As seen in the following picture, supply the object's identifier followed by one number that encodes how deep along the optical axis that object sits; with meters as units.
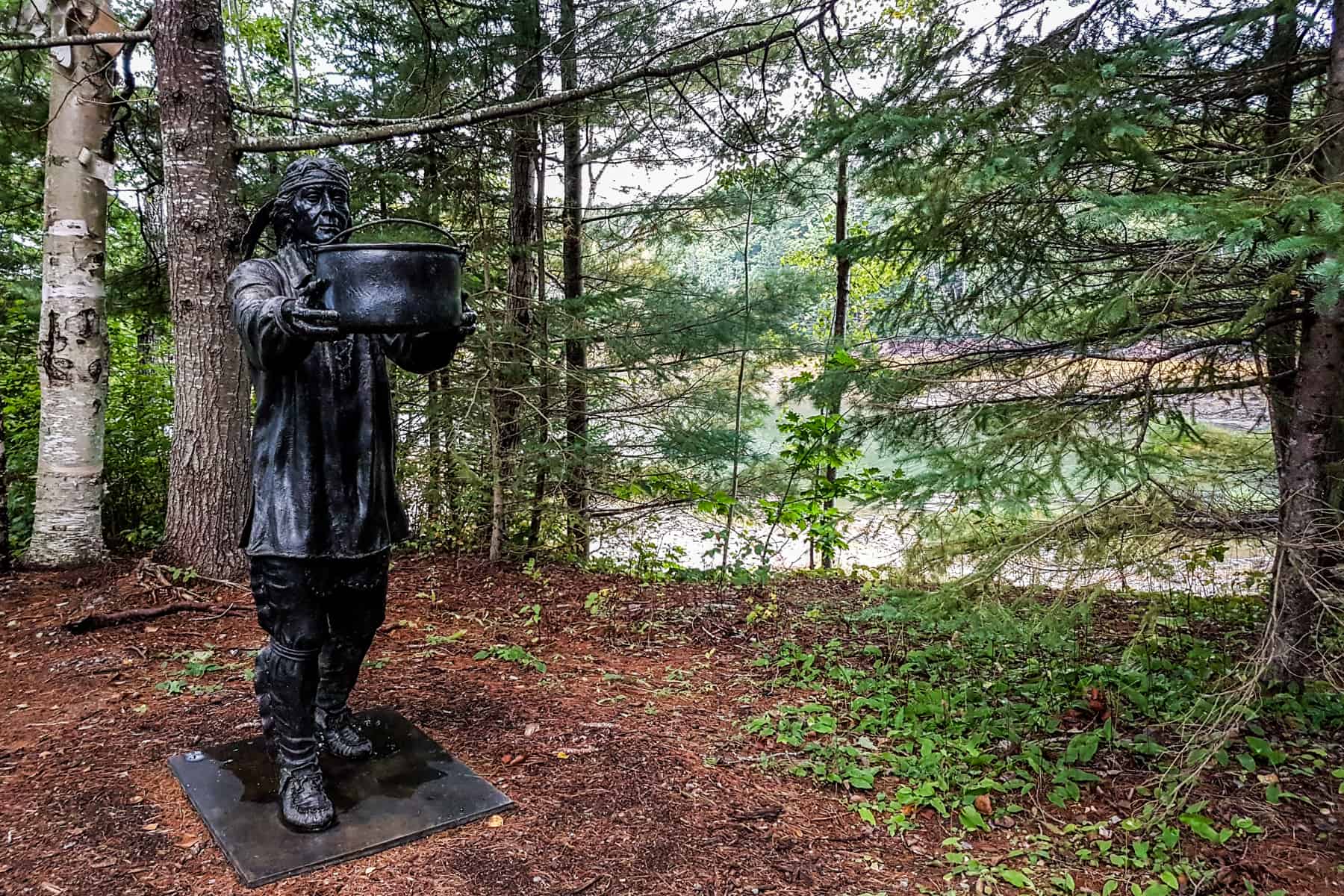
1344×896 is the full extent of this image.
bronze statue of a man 2.44
